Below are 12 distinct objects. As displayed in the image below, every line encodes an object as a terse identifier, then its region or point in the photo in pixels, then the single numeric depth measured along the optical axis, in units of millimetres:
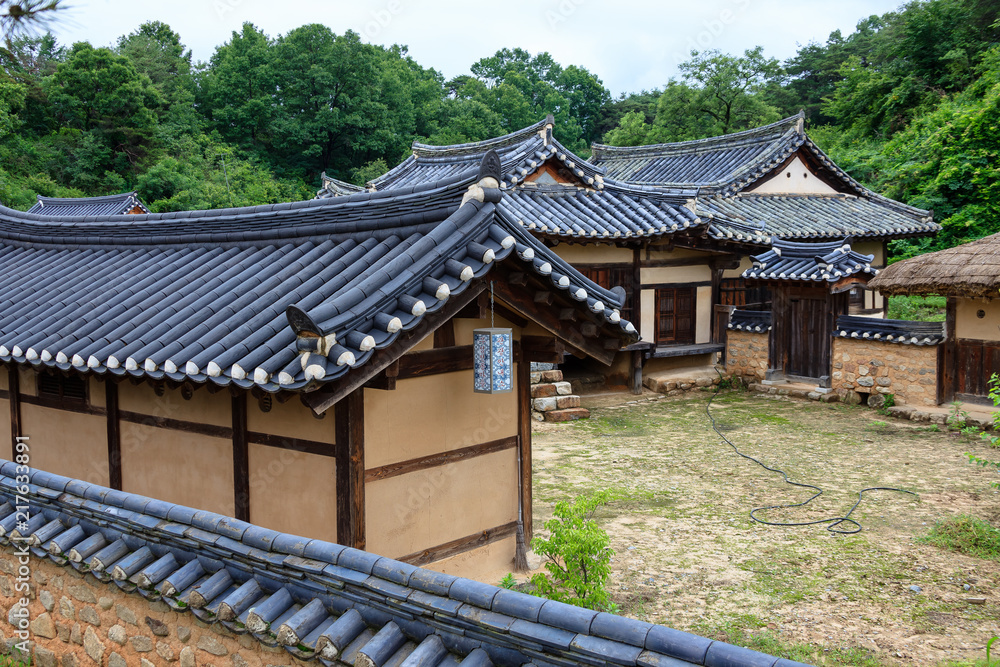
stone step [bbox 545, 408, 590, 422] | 15859
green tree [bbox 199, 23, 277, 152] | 44781
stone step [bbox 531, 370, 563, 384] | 16797
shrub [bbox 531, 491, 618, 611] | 6480
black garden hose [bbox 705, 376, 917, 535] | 9320
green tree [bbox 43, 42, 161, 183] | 36094
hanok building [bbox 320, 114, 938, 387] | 17359
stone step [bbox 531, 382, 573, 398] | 16312
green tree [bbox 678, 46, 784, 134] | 39031
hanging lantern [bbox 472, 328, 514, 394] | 6414
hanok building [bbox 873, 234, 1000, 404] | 13688
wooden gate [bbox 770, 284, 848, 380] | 17312
